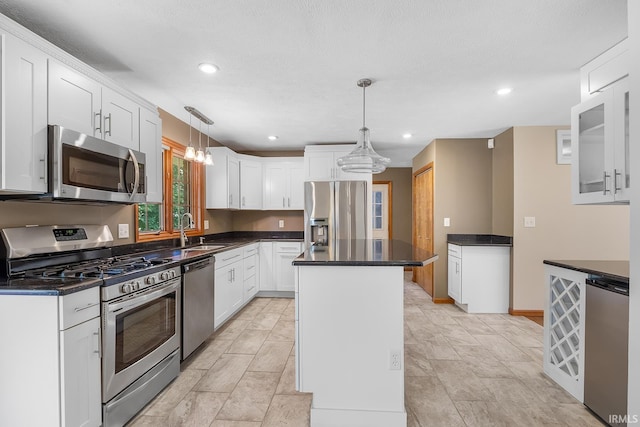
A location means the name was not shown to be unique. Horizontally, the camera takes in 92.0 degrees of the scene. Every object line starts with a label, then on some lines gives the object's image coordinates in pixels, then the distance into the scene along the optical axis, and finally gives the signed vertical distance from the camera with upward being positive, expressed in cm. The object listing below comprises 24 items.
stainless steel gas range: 176 -52
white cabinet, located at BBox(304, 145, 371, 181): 472 +82
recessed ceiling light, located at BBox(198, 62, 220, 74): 234 +113
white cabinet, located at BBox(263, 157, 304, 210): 509 +50
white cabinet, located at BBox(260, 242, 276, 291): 479 -85
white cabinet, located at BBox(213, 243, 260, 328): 332 -82
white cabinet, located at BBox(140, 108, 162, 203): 259 +57
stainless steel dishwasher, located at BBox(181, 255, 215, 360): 257 -79
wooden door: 477 -5
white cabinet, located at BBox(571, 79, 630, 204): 182 +43
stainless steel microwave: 176 +30
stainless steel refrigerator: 452 +3
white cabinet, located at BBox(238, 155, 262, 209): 485 +51
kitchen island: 190 -78
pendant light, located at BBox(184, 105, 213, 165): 289 +61
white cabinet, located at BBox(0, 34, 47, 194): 154 +51
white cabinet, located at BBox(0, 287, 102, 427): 151 -71
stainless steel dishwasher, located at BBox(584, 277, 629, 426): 173 -80
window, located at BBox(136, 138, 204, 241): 316 +16
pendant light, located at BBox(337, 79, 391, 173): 271 +49
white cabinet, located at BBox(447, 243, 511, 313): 399 -83
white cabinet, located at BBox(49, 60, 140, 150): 181 +71
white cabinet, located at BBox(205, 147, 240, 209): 439 +48
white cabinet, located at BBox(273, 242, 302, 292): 477 -73
